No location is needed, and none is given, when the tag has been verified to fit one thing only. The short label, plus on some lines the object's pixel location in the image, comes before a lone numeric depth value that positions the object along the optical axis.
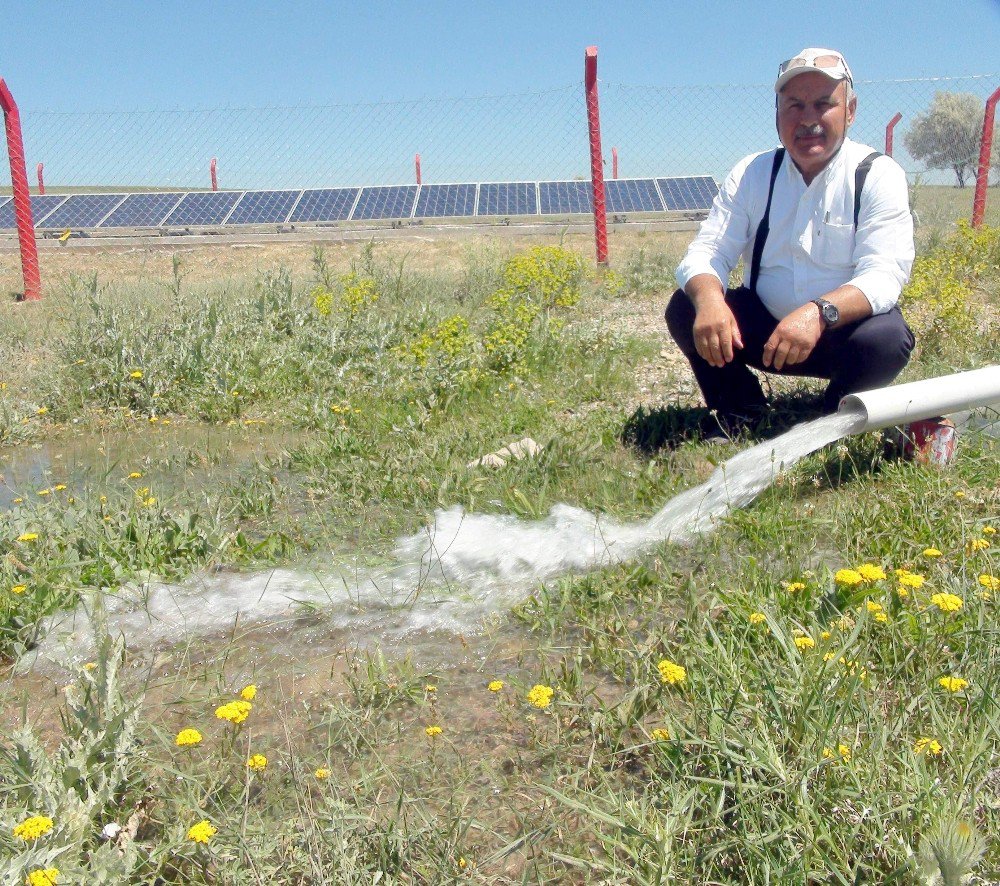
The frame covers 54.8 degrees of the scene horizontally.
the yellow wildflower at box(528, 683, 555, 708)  1.64
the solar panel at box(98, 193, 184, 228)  13.37
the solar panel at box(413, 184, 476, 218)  13.92
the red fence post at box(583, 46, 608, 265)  8.52
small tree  10.53
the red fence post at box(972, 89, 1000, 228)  9.36
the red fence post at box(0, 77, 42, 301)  7.76
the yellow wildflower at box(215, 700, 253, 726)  1.56
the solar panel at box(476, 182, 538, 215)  13.86
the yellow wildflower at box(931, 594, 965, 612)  1.68
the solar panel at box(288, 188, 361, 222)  13.68
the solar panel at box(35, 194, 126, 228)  13.48
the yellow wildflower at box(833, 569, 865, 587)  1.80
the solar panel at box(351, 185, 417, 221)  13.73
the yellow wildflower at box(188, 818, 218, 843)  1.35
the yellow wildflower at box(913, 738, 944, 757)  1.42
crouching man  2.91
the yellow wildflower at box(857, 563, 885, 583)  1.80
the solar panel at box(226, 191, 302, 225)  13.51
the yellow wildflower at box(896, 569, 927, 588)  1.81
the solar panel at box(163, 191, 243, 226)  13.55
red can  2.83
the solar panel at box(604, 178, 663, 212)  13.58
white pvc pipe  2.73
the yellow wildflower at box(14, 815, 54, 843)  1.34
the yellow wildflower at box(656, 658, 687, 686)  1.64
